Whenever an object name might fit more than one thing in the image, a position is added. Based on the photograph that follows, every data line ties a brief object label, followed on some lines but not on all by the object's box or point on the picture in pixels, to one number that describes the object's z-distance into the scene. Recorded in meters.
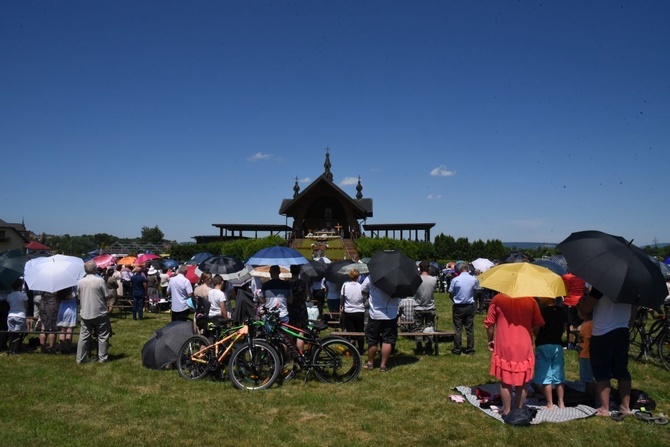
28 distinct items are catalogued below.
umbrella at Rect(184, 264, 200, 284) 14.89
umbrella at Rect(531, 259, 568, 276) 11.02
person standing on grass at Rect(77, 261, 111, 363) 8.33
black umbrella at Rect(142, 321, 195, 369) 8.20
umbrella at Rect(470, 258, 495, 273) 17.08
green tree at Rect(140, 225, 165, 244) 102.62
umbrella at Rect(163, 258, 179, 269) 21.10
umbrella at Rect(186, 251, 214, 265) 19.71
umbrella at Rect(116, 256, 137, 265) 18.96
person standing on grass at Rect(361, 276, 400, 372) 7.96
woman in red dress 5.37
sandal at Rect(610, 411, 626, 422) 5.66
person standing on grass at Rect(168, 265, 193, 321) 10.57
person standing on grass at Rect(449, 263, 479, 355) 9.29
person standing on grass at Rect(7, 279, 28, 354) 9.30
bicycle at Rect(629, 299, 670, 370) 8.59
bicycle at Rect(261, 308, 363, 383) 7.25
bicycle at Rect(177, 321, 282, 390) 6.96
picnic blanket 5.73
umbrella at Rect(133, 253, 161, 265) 16.97
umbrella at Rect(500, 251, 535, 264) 11.73
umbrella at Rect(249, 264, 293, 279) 10.71
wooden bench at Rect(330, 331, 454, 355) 9.00
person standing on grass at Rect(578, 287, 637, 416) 5.67
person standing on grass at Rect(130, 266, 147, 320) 13.82
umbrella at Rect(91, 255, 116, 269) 19.38
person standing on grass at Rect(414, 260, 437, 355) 10.05
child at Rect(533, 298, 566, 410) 5.93
